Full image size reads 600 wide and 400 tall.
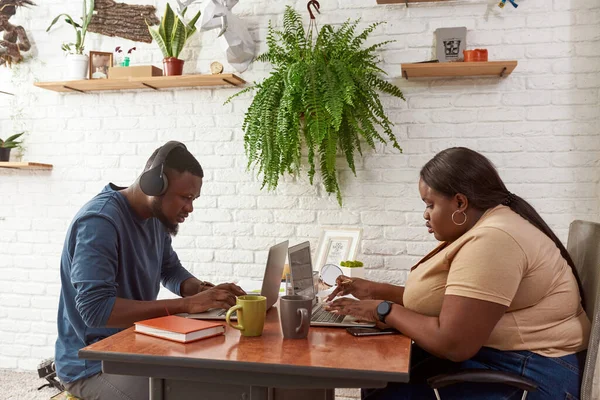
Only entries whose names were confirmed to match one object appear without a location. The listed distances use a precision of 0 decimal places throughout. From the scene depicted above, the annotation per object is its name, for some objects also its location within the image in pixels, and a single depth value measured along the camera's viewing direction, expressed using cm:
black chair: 143
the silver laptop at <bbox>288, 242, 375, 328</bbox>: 159
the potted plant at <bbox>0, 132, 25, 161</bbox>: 322
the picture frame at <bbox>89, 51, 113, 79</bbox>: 314
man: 163
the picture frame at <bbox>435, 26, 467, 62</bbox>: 271
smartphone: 147
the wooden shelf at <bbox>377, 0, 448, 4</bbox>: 281
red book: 139
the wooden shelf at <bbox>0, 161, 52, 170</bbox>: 314
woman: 142
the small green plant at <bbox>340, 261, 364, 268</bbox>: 254
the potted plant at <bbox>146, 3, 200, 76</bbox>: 297
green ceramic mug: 144
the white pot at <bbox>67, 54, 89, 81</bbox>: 313
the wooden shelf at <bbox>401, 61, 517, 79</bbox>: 260
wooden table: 120
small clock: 297
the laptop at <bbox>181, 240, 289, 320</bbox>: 166
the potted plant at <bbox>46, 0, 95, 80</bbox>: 313
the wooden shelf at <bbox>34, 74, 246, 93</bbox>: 293
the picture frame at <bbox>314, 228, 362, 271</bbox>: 272
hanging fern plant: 258
